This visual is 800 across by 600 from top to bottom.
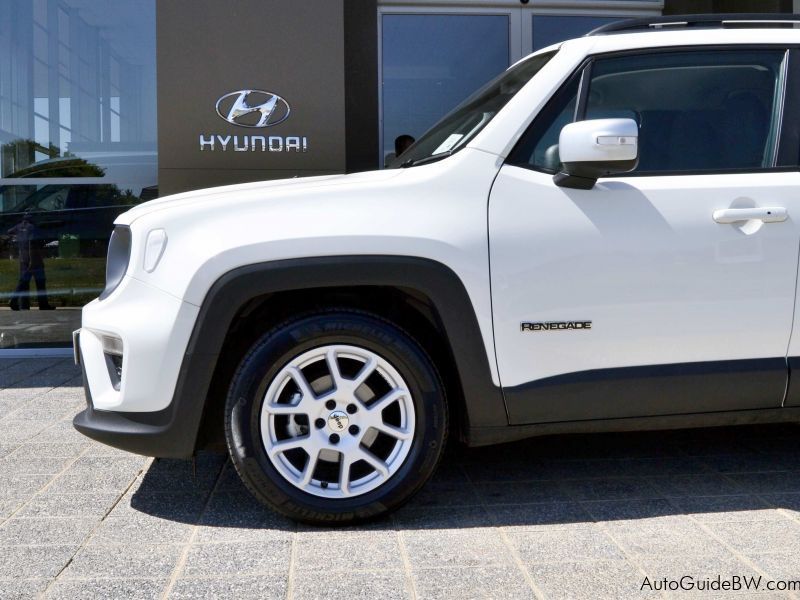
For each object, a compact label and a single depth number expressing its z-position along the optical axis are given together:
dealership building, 6.79
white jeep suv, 3.06
